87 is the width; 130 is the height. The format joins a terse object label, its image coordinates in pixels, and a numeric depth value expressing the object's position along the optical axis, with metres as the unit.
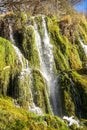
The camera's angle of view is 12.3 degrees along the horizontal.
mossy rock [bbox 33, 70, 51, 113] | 16.23
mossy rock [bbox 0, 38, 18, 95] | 16.48
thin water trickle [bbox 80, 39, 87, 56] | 25.16
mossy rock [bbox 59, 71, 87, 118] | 16.53
